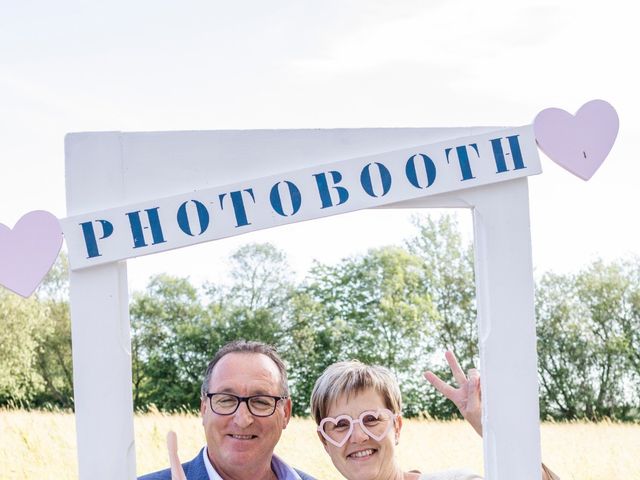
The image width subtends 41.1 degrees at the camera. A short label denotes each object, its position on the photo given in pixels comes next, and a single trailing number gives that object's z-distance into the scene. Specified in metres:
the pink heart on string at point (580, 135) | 2.58
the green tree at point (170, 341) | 11.21
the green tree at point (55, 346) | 15.82
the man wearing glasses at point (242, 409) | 2.84
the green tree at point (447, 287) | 14.46
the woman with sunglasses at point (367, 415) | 2.74
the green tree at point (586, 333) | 13.08
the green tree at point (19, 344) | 15.97
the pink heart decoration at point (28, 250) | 2.48
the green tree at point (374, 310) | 13.96
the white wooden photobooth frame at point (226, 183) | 2.45
